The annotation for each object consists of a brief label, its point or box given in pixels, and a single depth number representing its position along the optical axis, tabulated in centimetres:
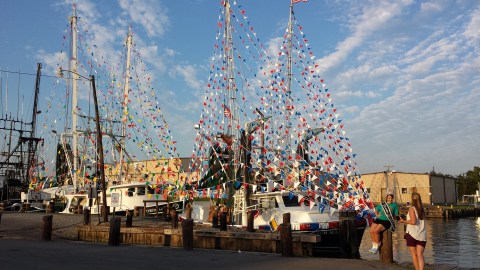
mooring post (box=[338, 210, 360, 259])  1923
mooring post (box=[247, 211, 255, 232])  1981
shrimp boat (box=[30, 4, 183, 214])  3572
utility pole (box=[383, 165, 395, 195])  6054
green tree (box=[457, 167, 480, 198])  10475
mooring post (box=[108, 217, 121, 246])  1746
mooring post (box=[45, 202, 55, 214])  4047
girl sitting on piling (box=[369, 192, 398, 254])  1193
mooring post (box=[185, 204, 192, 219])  2147
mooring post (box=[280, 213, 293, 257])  1368
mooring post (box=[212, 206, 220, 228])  2168
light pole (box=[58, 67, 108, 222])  2542
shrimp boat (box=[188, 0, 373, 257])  1938
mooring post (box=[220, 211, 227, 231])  1923
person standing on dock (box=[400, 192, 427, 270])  924
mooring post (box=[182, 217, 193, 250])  1549
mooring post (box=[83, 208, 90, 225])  2353
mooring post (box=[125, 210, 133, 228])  2172
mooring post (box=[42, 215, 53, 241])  1920
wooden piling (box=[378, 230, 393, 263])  1190
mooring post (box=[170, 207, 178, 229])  2028
